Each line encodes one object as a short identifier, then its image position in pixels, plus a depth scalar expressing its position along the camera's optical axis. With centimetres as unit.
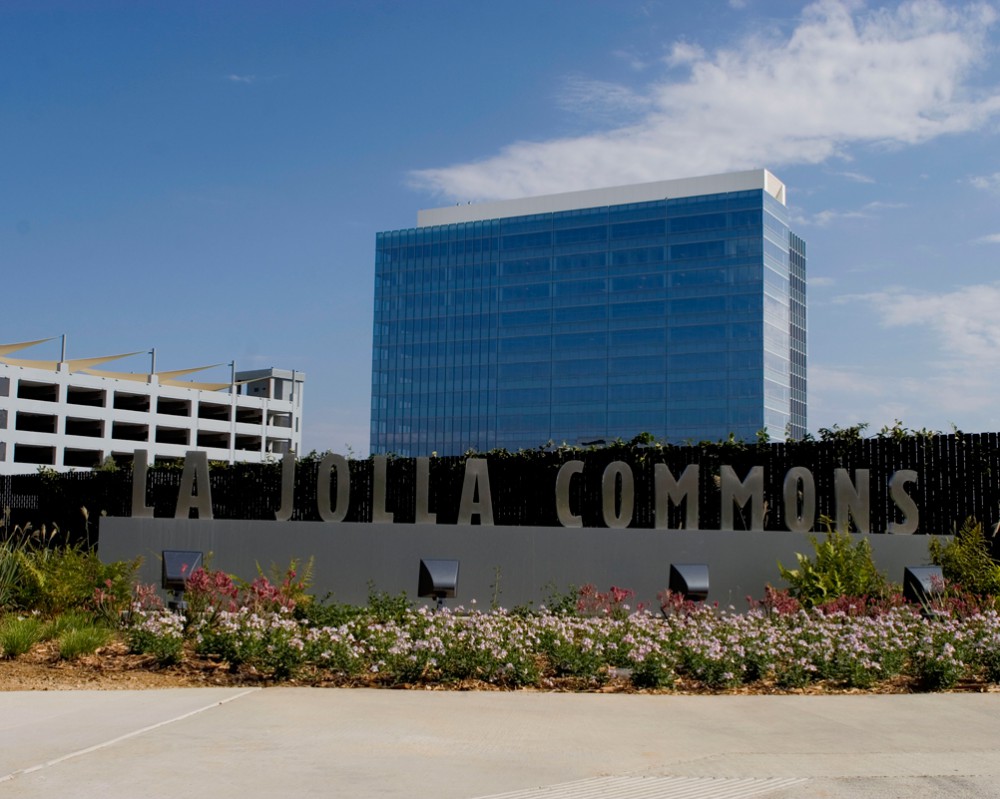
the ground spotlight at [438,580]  1520
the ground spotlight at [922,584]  1443
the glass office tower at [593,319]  11856
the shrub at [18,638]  1082
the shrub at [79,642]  1070
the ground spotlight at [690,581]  1537
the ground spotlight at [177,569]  1516
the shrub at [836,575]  1523
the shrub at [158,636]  1056
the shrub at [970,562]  1515
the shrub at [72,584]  1289
